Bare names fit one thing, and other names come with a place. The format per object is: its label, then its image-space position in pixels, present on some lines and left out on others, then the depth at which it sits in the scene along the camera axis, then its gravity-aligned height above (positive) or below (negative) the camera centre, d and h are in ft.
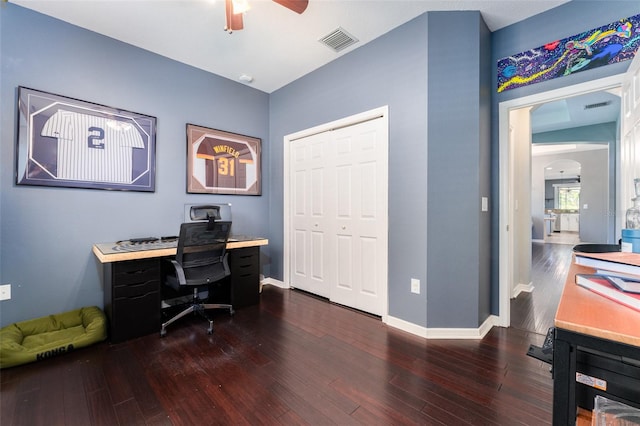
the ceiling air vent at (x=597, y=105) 13.76 +5.61
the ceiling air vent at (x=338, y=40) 8.64 +5.80
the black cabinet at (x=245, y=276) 9.86 -2.42
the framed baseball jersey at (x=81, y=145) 7.47 +2.09
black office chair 7.91 -1.50
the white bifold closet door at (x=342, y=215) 9.12 -0.11
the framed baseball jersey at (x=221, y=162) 10.57 +2.13
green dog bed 6.10 -3.25
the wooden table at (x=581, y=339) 2.07 -1.02
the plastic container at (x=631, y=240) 4.53 -0.49
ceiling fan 5.94 +4.62
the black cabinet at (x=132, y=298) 7.39 -2.47
